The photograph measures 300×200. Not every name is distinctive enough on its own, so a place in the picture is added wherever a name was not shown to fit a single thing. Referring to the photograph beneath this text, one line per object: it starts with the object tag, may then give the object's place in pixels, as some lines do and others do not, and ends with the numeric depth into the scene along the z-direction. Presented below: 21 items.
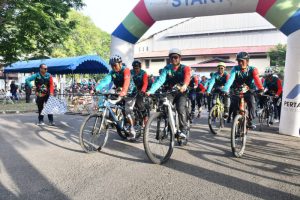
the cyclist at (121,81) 6.59
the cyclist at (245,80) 6.60
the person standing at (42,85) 9.51
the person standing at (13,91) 24.98
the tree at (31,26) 14.77
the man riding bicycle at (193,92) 12.79
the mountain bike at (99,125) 5.93
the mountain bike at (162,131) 5.39
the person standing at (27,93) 23.20
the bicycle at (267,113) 10.20
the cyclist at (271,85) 10.34
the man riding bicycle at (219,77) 10.08
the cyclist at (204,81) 16.00
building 46.91
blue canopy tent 19.03
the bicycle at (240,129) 5.98
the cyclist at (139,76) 8.38
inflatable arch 8.31
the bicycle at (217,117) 8.95
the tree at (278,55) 40.66
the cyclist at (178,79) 6.21
